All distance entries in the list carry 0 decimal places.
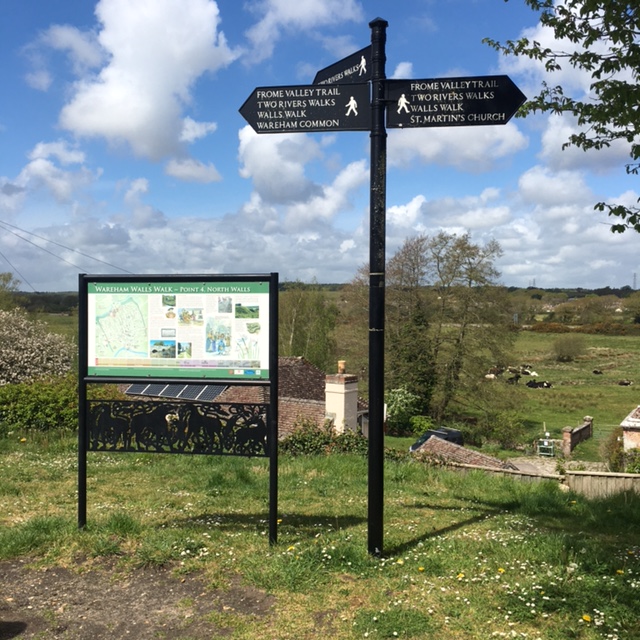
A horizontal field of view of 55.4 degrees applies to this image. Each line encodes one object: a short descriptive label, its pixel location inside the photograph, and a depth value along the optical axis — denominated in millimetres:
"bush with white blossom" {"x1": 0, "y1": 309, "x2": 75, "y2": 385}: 23323
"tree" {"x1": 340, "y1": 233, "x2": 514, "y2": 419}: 40812
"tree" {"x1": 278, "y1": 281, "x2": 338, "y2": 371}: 57219
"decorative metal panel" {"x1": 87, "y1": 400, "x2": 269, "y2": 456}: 5617
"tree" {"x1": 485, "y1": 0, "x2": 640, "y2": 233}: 4961
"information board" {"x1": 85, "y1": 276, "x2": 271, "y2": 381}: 5449
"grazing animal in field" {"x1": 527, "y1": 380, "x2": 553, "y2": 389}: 67625
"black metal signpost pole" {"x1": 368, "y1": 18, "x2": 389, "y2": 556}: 4895
